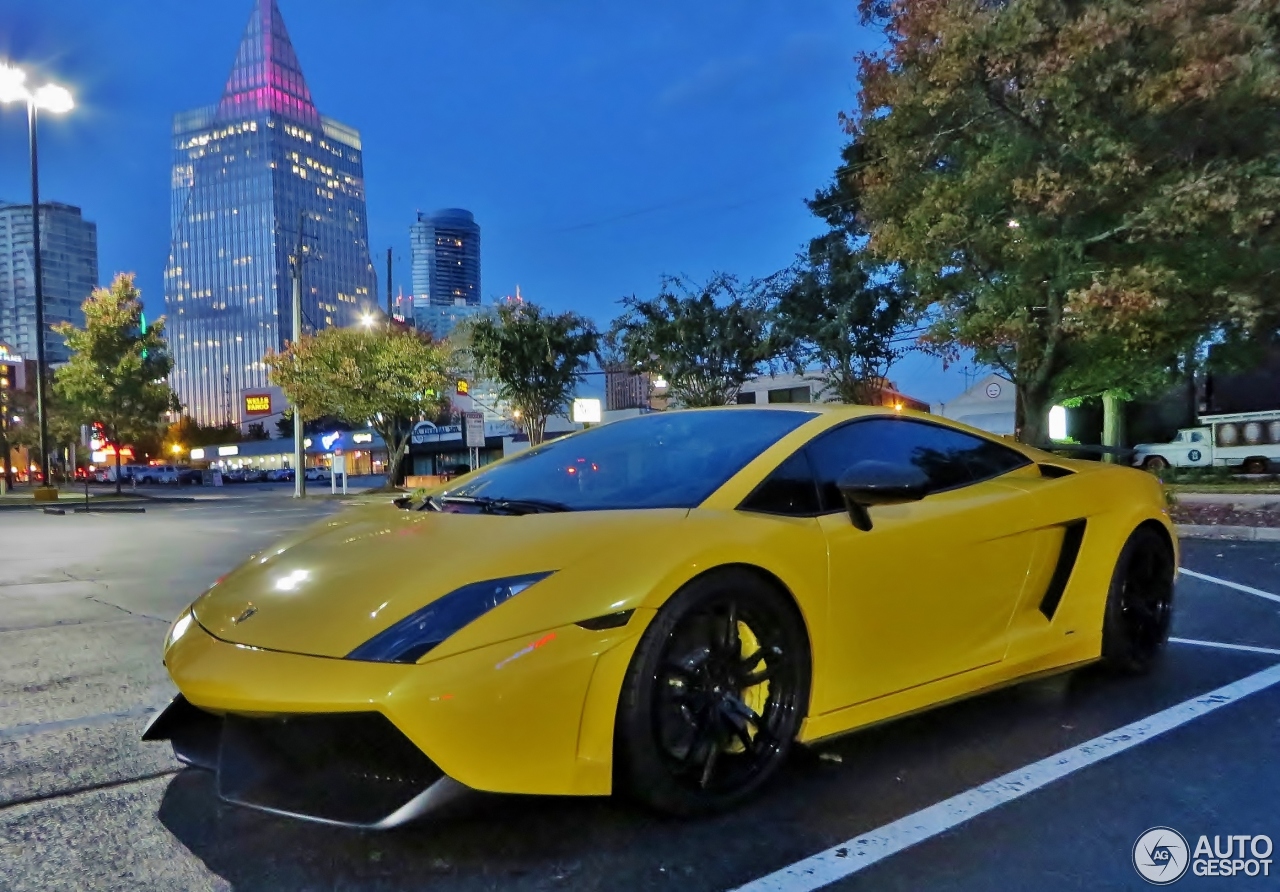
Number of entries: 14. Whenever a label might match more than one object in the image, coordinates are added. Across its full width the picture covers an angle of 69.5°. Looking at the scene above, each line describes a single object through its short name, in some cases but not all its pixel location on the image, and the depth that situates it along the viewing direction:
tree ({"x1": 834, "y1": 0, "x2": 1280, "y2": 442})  11.34
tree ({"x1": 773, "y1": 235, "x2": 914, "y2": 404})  24.81
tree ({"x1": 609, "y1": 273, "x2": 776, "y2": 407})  27.39
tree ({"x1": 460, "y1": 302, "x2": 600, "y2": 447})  29.53
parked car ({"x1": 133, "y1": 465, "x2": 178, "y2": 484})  58.09
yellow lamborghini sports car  2.22
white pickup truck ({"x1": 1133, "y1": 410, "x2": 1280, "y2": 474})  20.52
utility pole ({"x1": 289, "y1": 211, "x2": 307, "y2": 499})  30.17
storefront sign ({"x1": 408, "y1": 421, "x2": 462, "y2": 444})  57.66
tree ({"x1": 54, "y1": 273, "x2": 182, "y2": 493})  31.89
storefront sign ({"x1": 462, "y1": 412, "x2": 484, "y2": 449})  26.77
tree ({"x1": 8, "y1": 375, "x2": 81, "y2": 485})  51.33
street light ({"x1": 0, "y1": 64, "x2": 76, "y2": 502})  20.77
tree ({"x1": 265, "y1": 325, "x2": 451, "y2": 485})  30.39
